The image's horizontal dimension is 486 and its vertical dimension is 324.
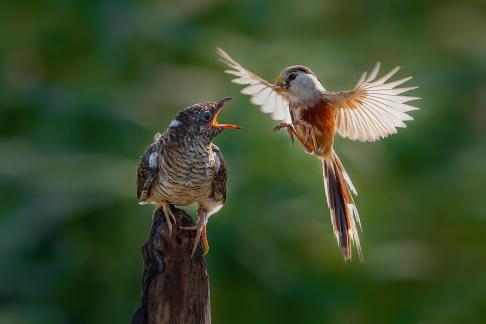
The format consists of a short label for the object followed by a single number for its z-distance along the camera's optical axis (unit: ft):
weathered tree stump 26.78
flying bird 25.94
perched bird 28.07
